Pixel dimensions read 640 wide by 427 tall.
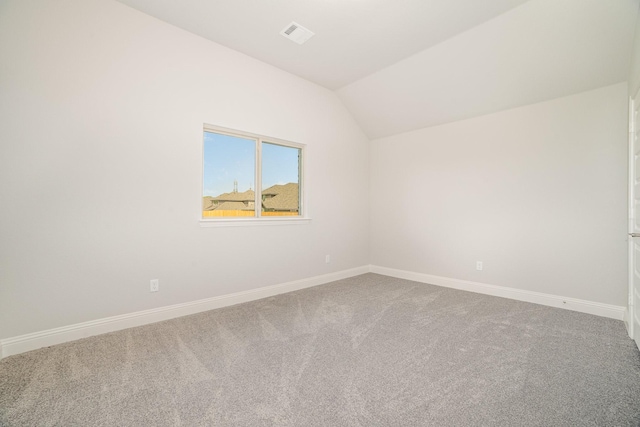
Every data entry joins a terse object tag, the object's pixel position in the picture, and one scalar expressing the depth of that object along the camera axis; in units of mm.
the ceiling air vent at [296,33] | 2850
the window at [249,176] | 3301
